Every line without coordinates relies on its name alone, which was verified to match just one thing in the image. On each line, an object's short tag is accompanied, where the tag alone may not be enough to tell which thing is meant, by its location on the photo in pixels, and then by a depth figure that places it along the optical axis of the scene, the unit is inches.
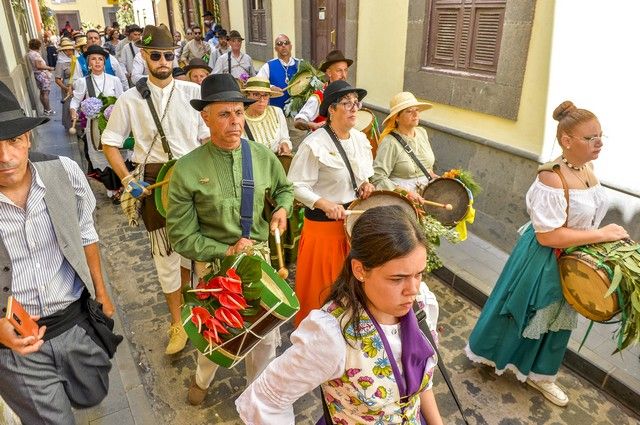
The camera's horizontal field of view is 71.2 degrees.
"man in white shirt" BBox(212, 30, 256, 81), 352.5
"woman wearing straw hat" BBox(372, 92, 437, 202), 165.3
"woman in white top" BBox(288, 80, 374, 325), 139.5
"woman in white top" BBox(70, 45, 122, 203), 268.5
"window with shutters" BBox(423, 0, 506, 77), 217.9
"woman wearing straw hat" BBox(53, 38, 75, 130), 411.5
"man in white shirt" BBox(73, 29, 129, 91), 336.2
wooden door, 343.9
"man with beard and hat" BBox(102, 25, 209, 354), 149.3
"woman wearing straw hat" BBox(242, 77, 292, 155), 187.8
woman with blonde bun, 112.5
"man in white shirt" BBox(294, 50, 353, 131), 221.8
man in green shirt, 113.0
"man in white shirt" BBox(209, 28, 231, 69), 389.4
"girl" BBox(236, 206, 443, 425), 66.7
